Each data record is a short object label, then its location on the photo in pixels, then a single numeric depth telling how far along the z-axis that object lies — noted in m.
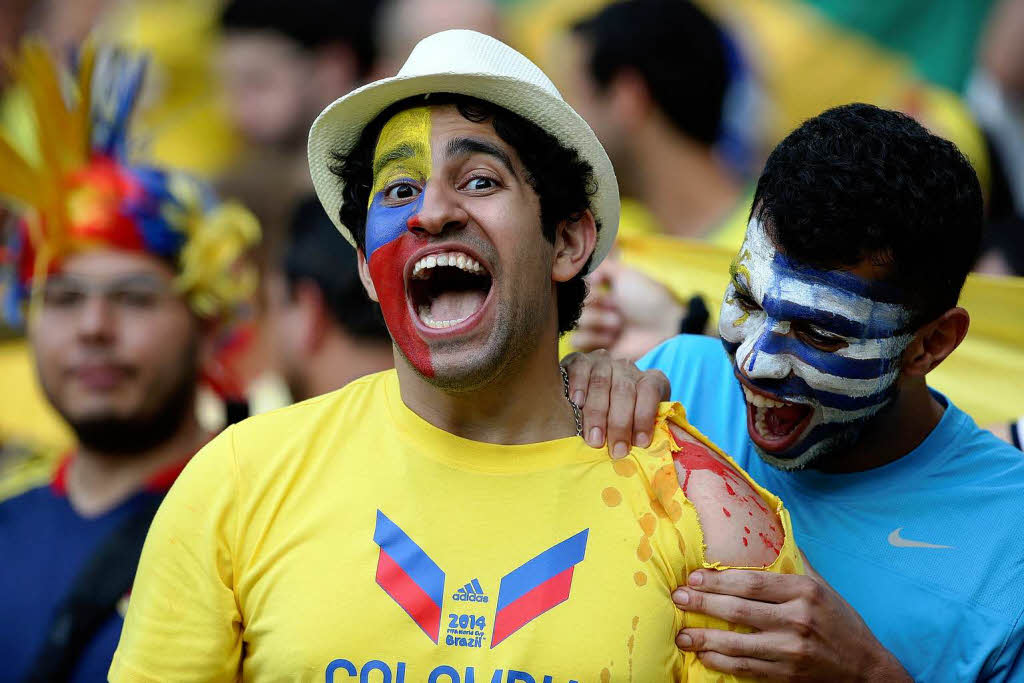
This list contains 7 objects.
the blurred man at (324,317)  8.95
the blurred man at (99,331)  7.60
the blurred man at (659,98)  10.92
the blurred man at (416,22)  12.90
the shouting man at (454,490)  4.50
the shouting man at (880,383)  5.40
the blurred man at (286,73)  13.48
